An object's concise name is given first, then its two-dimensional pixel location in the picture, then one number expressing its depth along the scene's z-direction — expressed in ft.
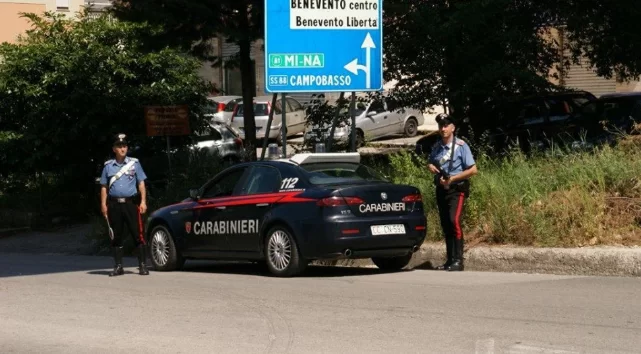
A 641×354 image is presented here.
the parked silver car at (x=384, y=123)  115.96
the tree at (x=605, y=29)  75.25
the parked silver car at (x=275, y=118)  120.37
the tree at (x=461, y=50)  69.05
